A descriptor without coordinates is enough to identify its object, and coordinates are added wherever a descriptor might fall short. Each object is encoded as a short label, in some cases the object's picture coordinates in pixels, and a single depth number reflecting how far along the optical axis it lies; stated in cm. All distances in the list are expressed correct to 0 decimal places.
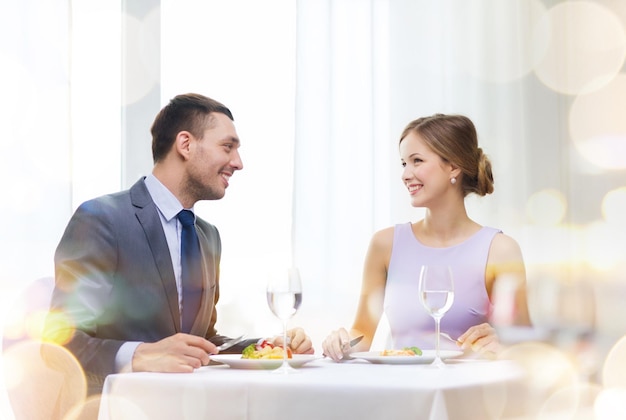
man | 303
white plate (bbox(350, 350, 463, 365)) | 300
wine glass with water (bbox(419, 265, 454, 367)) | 283
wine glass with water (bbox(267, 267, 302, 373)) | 285
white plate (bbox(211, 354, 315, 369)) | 294
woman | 384
